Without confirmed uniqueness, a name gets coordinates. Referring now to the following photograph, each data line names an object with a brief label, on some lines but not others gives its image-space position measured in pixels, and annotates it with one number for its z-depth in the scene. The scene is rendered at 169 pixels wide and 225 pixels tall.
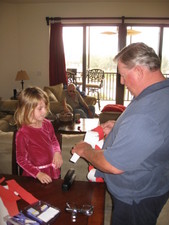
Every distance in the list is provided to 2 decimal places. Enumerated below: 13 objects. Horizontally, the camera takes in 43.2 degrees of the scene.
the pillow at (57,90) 5.20
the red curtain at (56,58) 5.68
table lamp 5.26
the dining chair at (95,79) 7.28
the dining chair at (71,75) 6.91
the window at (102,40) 5.71
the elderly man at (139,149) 0.83
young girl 1.40
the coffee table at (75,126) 3.22
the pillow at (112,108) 3.93
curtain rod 5.48
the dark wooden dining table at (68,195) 0.87
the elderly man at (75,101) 4.52
